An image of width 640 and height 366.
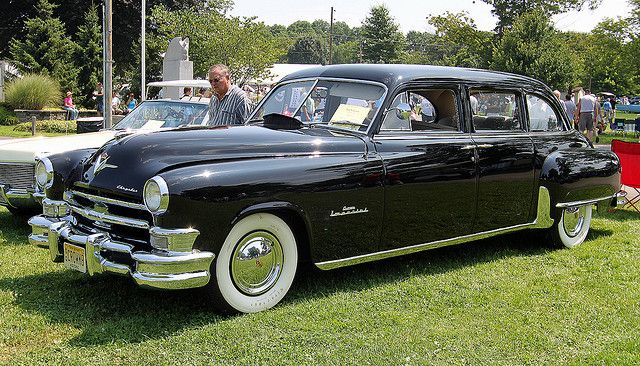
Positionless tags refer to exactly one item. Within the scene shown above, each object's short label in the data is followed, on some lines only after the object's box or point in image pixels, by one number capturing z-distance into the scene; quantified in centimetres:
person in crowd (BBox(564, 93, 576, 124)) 1769
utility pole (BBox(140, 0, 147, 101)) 2550
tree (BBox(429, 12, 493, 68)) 3856
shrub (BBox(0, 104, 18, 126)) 2570
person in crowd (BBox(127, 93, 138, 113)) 2512
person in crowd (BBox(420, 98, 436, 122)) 604
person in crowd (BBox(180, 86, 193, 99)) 1570
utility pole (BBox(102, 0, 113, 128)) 1734
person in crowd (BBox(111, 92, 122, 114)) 2748
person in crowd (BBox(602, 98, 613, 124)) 3512
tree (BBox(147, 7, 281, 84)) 3391
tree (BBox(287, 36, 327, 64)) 13000
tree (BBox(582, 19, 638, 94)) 3247
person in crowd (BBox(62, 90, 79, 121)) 2543
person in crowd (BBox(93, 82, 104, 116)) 2763
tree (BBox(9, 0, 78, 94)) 3042
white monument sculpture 2450
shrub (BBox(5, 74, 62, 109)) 2677
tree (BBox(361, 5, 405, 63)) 7206
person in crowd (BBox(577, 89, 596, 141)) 1806
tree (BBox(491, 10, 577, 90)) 3406
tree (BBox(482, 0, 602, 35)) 4091
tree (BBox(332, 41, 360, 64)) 10280
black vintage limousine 424
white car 703
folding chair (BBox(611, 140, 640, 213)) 877
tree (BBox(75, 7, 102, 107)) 3225
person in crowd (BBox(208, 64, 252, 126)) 676
